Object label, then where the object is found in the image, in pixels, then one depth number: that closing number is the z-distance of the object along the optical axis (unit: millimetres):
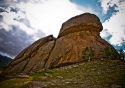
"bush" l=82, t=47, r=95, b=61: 48536
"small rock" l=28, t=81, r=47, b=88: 17140
